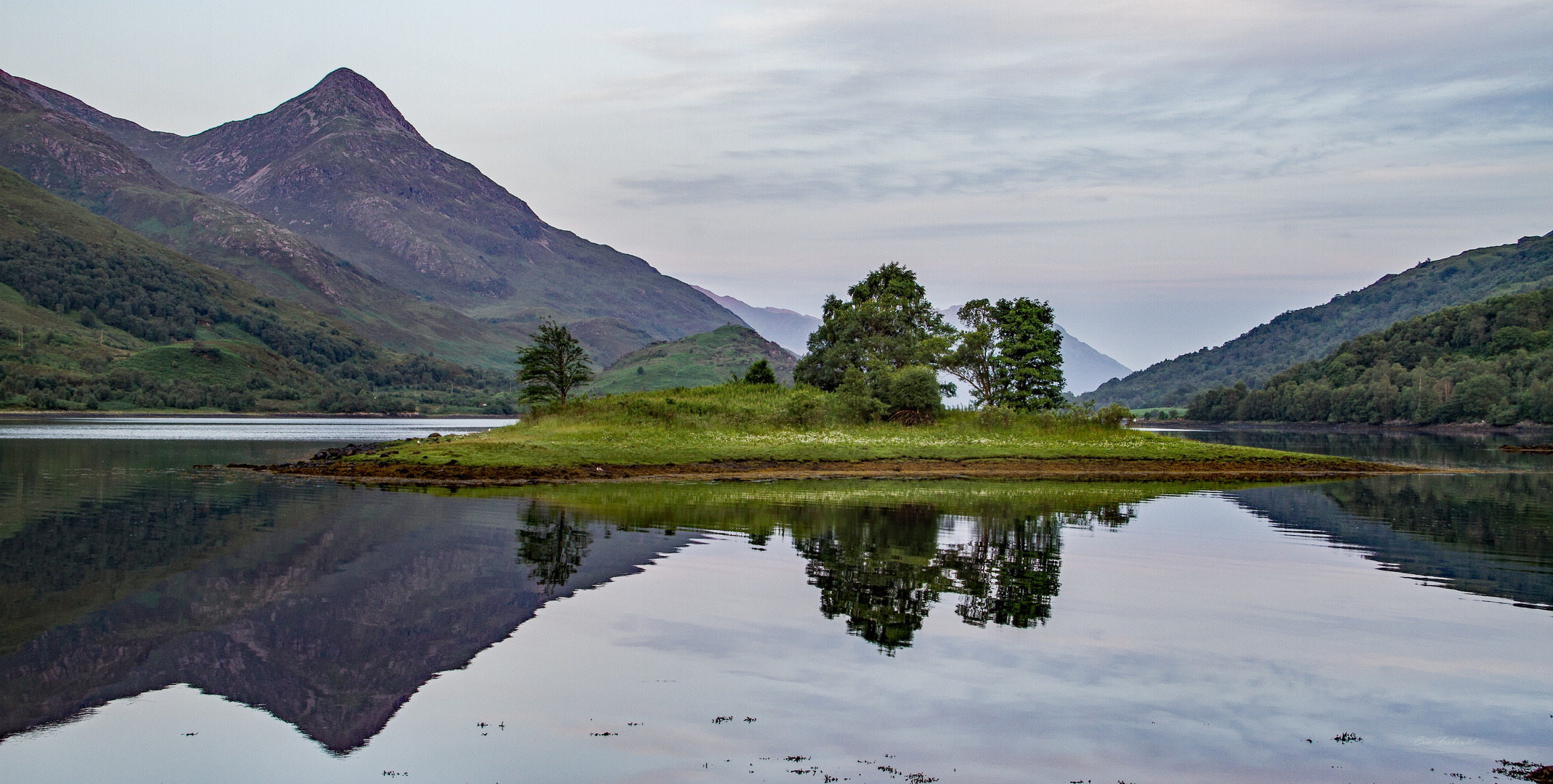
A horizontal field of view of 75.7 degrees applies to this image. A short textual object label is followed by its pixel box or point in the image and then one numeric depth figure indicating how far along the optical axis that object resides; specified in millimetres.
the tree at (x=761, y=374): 87312
